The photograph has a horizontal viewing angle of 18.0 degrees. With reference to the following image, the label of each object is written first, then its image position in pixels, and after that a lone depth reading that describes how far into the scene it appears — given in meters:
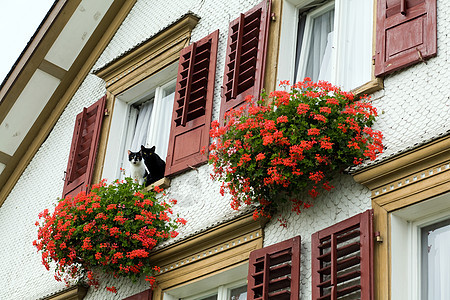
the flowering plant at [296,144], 10.94
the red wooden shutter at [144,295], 13.36
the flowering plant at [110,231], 13.43
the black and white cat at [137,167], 15.32
